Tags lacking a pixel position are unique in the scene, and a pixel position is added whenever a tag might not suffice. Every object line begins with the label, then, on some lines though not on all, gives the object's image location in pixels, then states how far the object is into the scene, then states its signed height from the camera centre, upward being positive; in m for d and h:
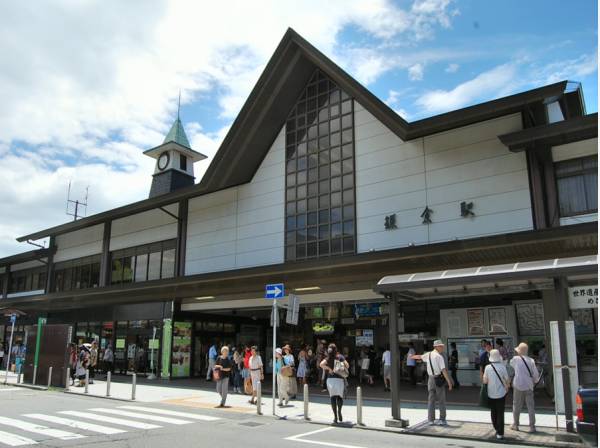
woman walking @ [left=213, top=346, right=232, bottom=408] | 14.58 -1.00
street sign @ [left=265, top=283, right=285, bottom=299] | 13.61 +1.19
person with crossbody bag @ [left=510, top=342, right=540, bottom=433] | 10.15 -0.81
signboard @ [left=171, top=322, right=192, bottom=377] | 22.97 -0.56
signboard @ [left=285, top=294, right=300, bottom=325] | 13.24 +0.71
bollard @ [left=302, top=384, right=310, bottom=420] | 12.16 -1.52
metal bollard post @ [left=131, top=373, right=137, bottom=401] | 16.12 -1.68
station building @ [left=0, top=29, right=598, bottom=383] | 15.20 +4.19
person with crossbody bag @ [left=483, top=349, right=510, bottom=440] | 9.60 -0.90
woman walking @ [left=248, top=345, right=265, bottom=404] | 15.05 -0.96
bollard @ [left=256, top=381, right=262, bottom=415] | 12.98 -1.61
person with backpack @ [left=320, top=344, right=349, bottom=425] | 11.48 -0.99
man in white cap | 11.02 -0.87
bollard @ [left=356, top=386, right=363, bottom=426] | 11.14 -1.54
